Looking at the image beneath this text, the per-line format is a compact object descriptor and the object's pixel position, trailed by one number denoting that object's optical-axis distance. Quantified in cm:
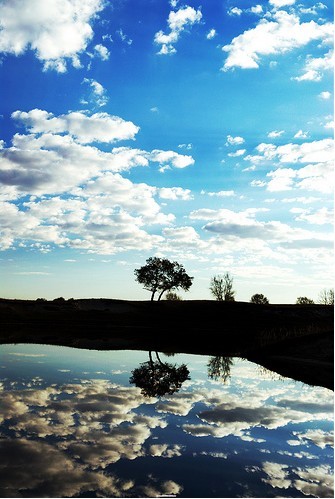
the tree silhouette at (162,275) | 12781
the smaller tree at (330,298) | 16132
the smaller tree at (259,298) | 19575
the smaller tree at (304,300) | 19338
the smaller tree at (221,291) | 15825
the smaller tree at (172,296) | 17312
